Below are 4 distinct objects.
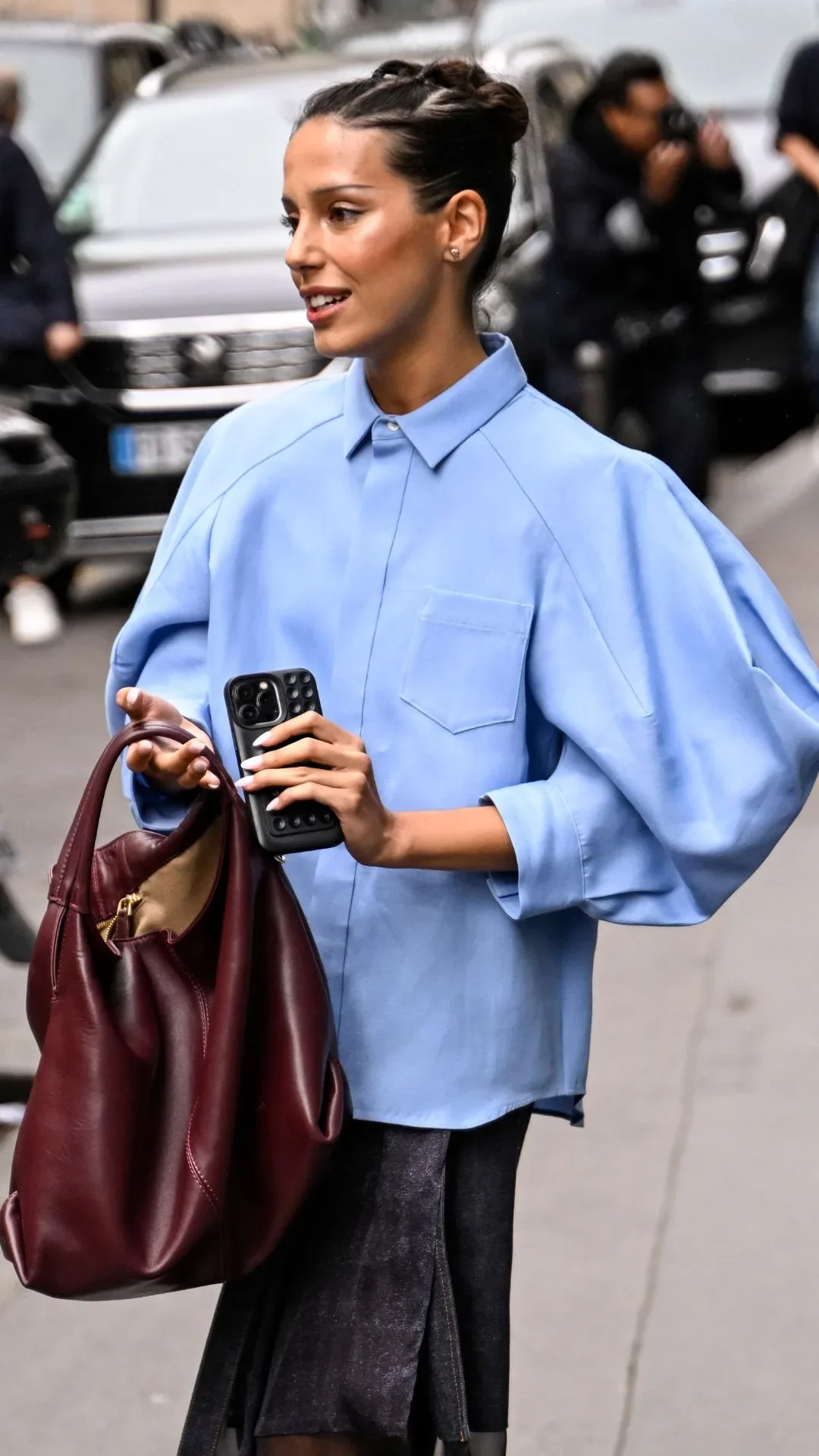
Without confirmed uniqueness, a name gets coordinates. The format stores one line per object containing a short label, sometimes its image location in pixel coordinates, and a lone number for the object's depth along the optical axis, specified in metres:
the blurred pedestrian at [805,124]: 16.69
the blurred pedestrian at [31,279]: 15.85
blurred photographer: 15.85
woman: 3.97
